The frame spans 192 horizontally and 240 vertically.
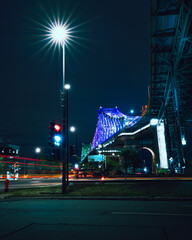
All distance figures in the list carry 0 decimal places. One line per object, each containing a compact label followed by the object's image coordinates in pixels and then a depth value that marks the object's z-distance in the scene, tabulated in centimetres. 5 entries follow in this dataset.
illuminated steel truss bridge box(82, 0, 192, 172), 2325
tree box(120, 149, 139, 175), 6050
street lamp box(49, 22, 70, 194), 1409
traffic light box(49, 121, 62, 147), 1399
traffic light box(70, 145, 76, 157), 1806
